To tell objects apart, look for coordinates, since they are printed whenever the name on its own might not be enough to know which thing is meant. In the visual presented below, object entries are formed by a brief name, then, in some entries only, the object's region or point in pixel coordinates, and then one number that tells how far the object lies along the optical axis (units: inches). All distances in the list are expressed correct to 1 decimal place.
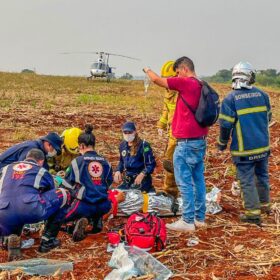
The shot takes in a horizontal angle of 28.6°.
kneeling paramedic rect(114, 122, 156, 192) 301.9
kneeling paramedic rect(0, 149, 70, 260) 216.1
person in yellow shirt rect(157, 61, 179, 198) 289.9
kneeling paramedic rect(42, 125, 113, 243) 245.1
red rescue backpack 222.2
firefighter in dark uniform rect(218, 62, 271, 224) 260.2
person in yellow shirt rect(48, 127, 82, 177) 291.3
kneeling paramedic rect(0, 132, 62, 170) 250.7
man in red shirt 241.9
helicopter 1859.4
